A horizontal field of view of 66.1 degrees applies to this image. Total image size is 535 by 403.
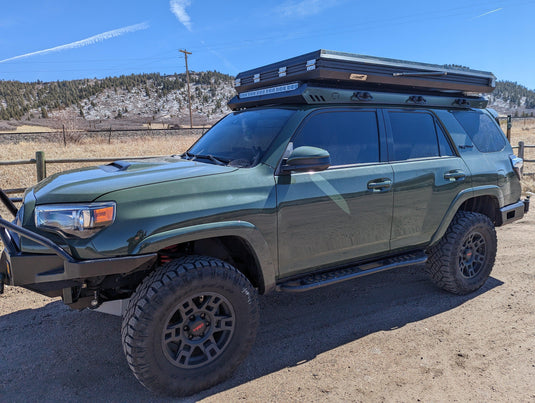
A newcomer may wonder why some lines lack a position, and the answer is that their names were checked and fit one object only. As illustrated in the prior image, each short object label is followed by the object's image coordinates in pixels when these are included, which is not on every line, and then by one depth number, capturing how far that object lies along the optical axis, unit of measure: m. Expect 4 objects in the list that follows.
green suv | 2.50
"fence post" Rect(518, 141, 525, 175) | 11.31
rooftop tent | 3.38
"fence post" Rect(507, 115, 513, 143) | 10.63
